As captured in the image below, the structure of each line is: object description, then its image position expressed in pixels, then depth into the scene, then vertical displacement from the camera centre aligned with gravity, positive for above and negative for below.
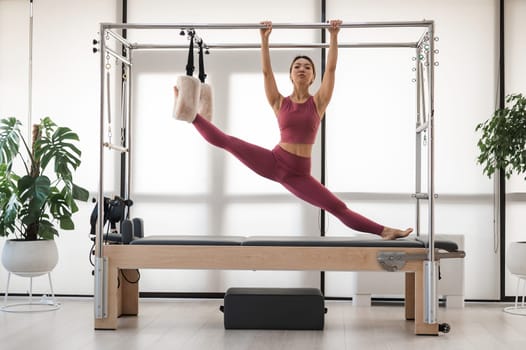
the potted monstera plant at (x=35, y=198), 5.25 -0.14
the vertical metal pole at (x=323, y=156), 6.01 +0.17
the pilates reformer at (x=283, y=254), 4.33 -0.42
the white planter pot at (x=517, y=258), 5.24 -0.53
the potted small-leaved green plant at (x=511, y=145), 5.29 +0.23
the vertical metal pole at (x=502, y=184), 5.95 -0.04
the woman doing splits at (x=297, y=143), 4.55 +0.20
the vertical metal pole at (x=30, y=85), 6.12 +0.71
